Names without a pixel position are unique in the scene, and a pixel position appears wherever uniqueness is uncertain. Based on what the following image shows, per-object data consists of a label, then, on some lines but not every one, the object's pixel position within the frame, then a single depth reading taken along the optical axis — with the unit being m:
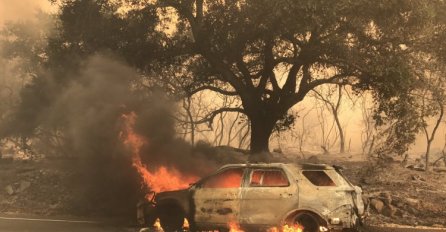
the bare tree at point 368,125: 57.37
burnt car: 9.38
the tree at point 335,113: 44.09
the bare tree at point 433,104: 18.75
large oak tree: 15.26
